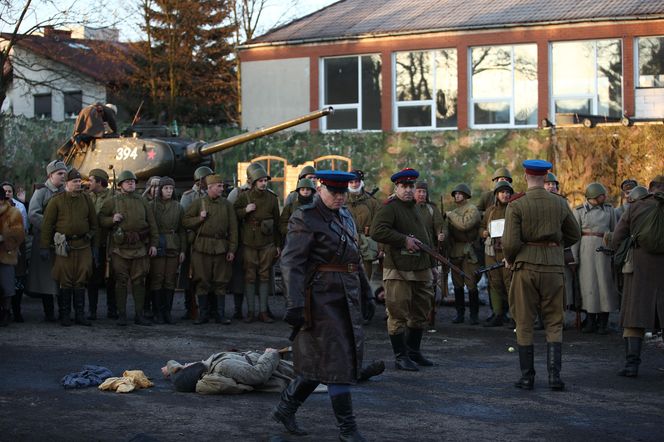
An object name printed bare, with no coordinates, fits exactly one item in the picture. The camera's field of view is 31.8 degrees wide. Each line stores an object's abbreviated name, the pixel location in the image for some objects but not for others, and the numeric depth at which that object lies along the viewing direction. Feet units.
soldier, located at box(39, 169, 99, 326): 49.34
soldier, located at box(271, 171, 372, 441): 27.68
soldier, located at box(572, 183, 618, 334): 48.70
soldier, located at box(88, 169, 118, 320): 52.70
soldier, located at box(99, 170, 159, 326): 50.83
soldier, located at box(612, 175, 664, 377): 37.91
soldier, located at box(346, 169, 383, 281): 53.42
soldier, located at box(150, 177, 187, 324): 52.26
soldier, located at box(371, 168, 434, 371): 38.63
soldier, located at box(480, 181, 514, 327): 50.80
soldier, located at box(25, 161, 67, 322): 51.11
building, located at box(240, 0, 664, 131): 99.45
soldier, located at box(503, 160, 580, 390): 34.76
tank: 66.85
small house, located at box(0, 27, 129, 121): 156.28
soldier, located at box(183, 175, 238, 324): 52.54
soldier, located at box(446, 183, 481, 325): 53.42
